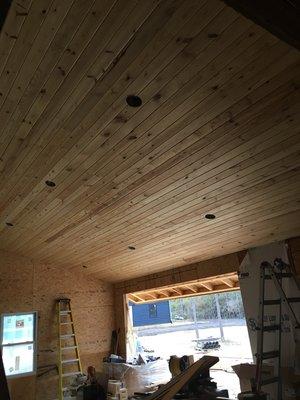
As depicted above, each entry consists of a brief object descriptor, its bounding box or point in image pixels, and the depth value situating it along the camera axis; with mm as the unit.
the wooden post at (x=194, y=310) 15836
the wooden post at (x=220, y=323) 14760
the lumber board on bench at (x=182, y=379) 2811
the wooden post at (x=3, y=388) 1409
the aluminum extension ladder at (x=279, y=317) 3342
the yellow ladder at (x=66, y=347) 6164
